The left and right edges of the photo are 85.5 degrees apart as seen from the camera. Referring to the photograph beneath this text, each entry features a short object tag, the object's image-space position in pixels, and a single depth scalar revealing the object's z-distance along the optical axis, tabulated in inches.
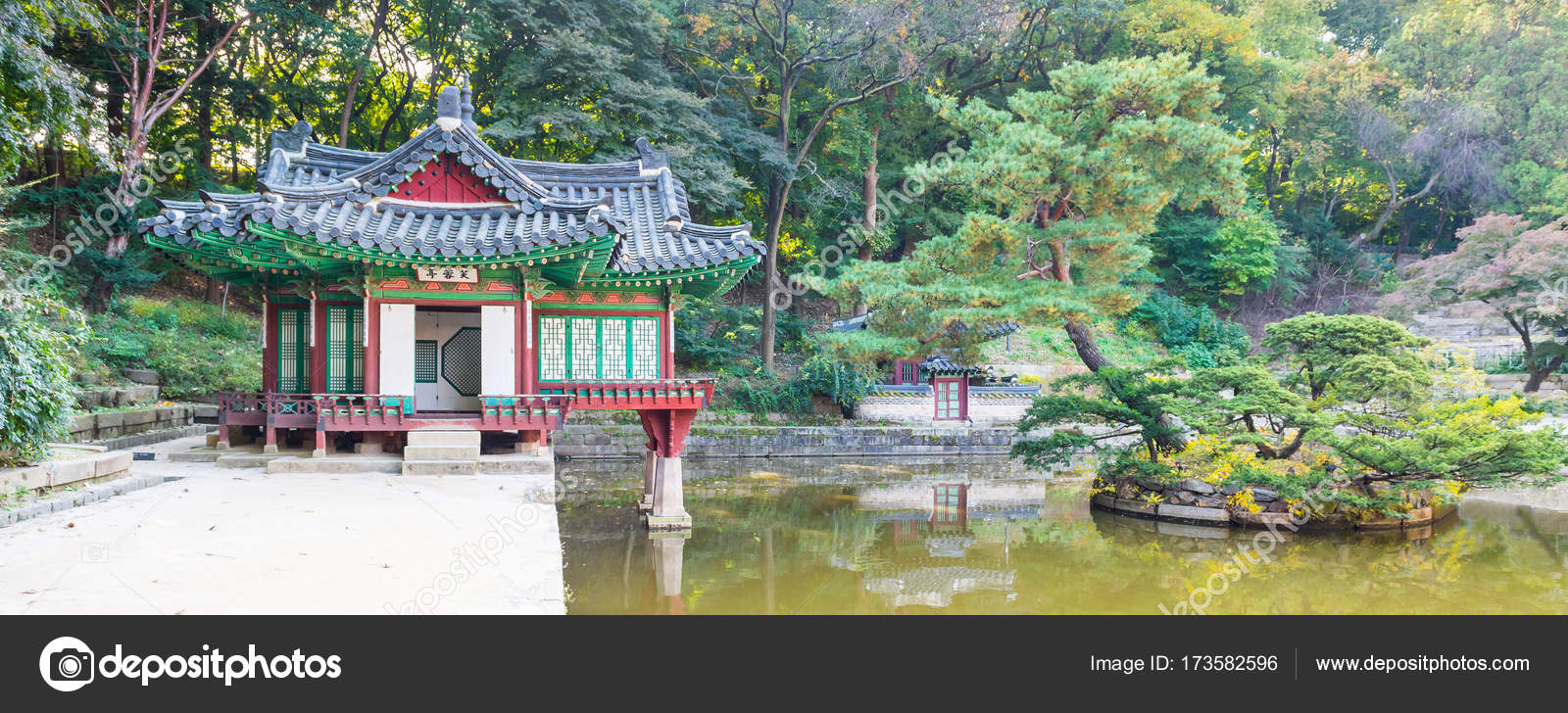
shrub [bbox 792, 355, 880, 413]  932.6
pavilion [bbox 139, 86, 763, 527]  375.9
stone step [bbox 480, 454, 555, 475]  386.3
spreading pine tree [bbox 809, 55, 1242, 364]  502.6
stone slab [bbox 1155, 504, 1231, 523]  502.6
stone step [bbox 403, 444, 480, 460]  382.6
